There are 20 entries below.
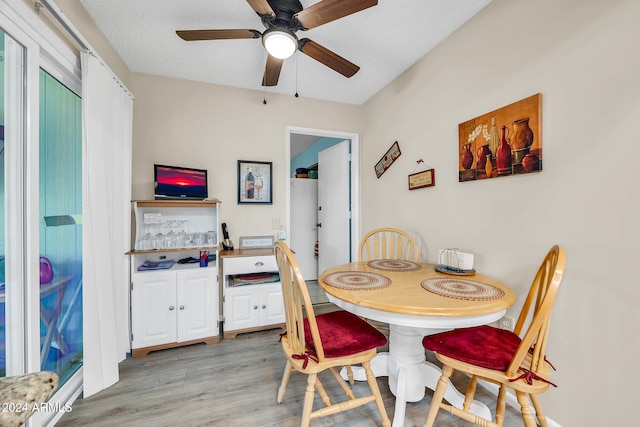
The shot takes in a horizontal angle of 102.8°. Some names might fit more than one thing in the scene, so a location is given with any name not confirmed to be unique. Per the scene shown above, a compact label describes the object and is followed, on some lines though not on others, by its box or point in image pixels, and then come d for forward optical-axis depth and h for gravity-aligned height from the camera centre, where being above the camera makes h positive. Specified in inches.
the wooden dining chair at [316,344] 46.3 -26.0
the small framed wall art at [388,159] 101.7 +22.4
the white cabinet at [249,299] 92.6 -32.2
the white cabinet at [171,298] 81.3 -28.2
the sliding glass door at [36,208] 46.4 +0.9
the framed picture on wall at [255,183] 108.2 +12.9
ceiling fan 52.3 +42.5
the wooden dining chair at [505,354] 38.7 -25.0
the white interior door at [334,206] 132.3 +3.4
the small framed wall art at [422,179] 84.1 +11.6
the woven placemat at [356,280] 53.5 -15.5
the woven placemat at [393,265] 71.1 -15.4
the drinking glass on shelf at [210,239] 94.7 -9.9
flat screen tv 90.8 +11.0
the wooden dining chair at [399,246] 85.7 -12.1
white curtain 62.7 -4.9
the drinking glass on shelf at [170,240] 89.1 -9.7
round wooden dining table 43.9 -16.1
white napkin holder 62.8 -11.9
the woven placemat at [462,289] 48.0 -15.6
